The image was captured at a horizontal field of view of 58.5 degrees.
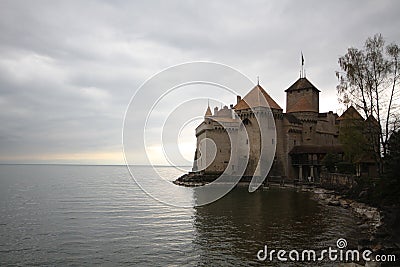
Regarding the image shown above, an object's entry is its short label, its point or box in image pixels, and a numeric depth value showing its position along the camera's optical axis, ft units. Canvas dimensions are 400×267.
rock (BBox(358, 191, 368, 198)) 87.52
